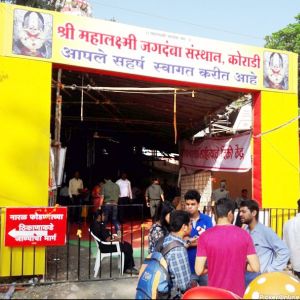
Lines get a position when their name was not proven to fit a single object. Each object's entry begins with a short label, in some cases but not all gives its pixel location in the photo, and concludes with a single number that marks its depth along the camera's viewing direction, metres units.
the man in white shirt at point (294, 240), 5.05
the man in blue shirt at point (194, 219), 4.65
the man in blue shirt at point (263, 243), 4.17
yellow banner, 6.50
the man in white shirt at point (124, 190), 12.11
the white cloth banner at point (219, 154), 8.85
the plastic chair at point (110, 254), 6.71
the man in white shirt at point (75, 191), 13.09
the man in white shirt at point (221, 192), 11.30
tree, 22.61
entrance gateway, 6.38
